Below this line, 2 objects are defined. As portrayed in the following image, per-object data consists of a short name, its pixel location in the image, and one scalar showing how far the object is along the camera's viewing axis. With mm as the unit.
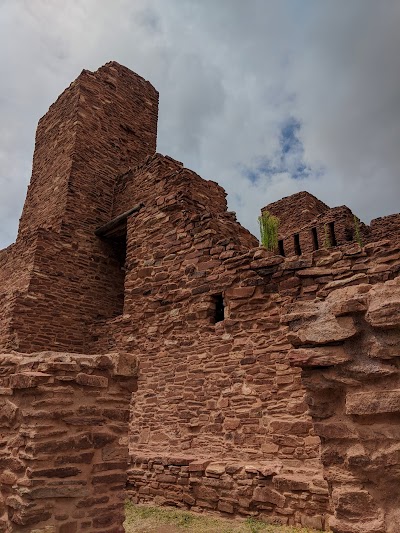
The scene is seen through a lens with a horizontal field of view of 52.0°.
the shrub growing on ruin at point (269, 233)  8219
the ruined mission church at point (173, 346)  2467
